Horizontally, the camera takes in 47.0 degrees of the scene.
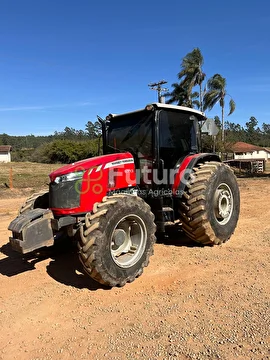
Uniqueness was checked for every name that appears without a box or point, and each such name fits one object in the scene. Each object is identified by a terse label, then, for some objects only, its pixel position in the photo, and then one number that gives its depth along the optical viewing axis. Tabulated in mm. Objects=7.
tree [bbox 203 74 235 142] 34469
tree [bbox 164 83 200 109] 34406
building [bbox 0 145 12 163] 60281
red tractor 3807
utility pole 24819
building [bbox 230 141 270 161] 56272
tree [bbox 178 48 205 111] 33625
